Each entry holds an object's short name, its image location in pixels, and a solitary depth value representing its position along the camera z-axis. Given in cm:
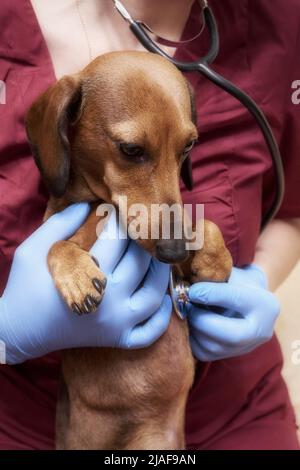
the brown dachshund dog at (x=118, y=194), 109
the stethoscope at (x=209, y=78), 113
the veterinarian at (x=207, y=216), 113
